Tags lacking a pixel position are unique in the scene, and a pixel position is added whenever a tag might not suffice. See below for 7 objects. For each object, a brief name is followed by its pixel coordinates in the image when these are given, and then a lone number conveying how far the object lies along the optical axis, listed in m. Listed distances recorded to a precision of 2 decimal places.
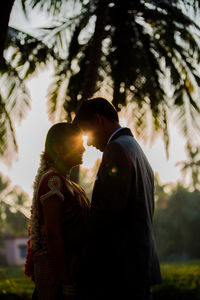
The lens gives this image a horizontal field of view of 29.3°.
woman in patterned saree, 2.24
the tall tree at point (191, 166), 48.79
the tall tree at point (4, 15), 4.30
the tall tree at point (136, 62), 8.30
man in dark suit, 1.96
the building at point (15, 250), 57.28
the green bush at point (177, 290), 7.60
